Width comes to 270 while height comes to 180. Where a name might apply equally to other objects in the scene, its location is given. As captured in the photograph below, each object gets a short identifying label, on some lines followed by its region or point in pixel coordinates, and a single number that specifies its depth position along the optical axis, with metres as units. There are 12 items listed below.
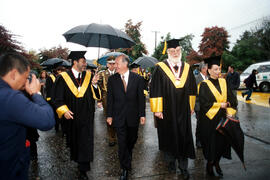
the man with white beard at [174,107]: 3.29
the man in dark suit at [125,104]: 3.28
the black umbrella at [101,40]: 4.36
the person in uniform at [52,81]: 5.80
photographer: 1.42
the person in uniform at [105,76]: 5.34
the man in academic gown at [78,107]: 3.20
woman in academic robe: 3.25
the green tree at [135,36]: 18.97
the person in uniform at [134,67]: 6.75
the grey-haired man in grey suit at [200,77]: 4.58
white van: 15.05
